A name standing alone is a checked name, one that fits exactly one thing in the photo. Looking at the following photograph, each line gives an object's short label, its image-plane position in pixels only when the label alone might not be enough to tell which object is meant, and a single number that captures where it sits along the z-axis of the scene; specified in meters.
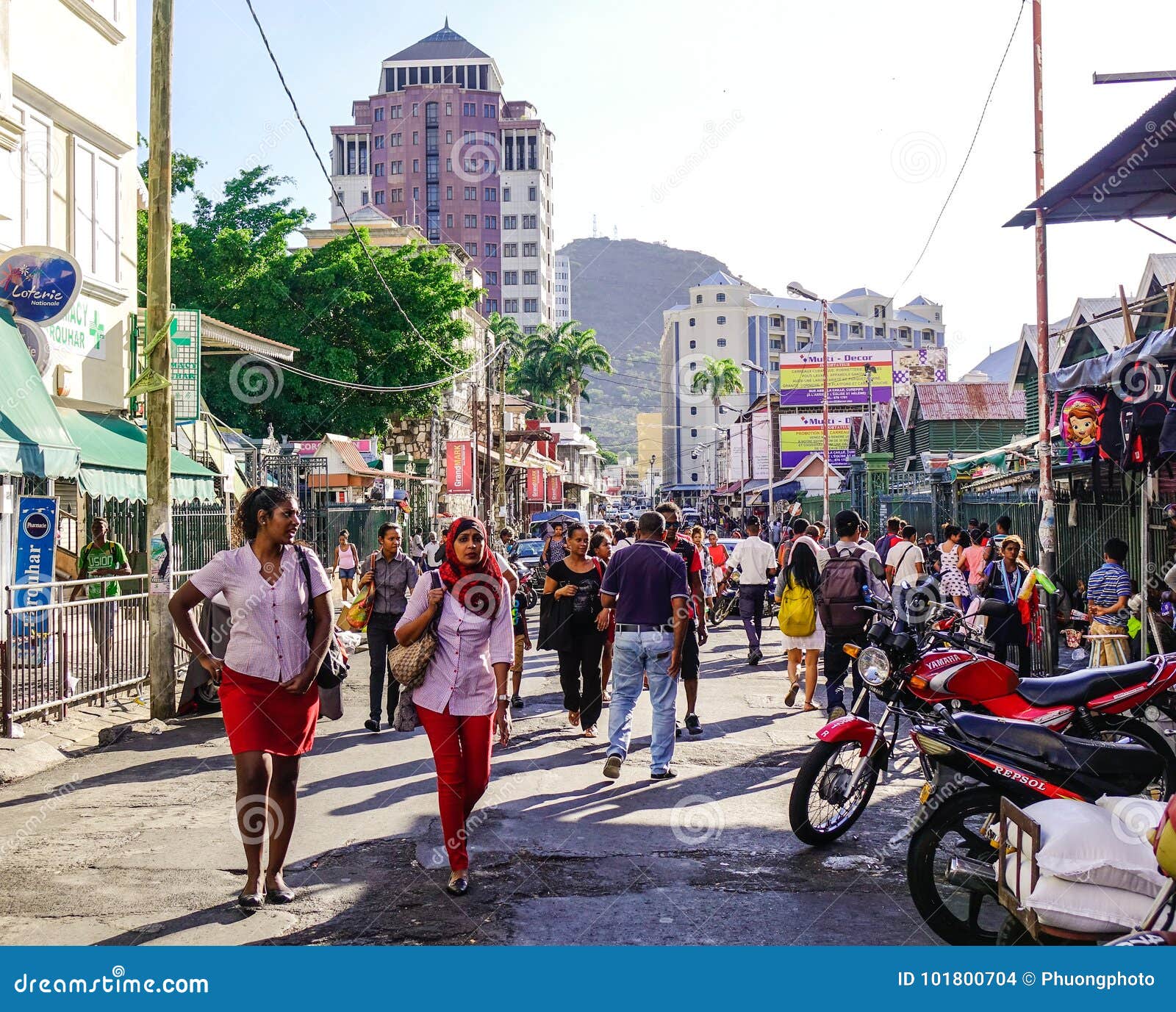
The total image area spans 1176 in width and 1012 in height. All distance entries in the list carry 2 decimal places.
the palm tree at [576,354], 87.00
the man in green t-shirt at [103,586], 11.12
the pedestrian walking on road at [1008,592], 12.96
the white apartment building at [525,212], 130.88
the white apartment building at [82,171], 14.04
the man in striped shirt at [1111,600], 10.91
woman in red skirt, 5.49
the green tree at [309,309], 39.31
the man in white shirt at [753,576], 14.83
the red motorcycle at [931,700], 6.31
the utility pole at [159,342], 10.93
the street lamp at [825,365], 34.50
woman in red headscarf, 5.85
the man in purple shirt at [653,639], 8.44
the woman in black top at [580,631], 10.09
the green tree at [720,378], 109.25
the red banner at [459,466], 48.88
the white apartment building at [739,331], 141.38
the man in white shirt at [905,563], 13.40
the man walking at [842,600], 10.34
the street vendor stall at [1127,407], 10.72
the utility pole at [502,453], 47.28
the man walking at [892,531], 15.49
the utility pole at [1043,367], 14.30
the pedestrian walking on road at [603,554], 11.46
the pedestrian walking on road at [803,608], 11.56
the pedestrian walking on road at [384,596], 10.49
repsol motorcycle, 5.09
